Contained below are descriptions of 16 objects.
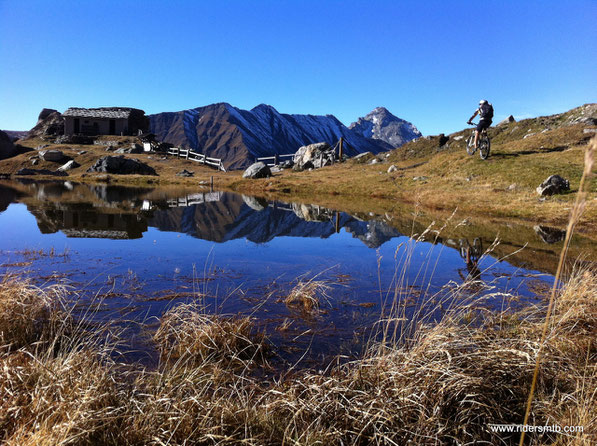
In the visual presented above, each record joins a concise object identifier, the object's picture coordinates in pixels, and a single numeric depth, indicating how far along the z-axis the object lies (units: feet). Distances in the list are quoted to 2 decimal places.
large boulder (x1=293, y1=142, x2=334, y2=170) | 163.43
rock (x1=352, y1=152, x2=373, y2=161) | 158.71
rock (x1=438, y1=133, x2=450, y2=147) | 139.36
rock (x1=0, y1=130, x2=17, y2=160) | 179.52
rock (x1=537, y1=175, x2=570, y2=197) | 62.28
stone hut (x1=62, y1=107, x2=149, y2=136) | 216.54
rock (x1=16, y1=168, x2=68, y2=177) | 148.69
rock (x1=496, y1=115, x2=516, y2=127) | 136.77
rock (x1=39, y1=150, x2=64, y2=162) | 163.43
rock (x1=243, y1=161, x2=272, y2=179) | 135.54
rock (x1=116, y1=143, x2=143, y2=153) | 189.45
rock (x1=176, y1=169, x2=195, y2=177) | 148.21
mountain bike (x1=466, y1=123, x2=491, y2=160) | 84.12
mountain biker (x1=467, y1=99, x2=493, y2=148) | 74.43
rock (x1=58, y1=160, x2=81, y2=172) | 155.94
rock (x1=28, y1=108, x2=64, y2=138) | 237.25
